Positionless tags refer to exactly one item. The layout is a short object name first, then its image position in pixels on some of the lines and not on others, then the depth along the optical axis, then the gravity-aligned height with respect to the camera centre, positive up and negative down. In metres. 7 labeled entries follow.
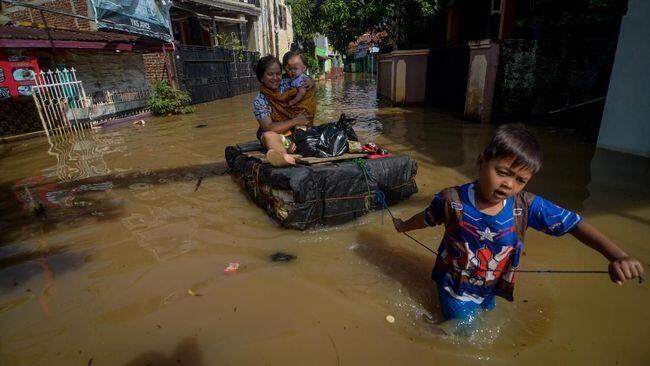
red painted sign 8.45 +0.25
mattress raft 3.45 -1.22
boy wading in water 1.76 -0.91
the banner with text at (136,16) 11.68 +1.99
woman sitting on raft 4.18 -0.48
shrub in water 12.28 -0.86
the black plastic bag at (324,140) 3.87 -0.79
